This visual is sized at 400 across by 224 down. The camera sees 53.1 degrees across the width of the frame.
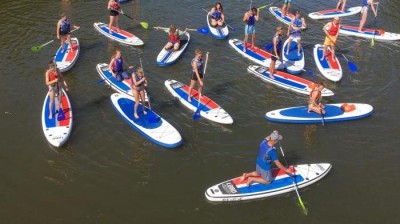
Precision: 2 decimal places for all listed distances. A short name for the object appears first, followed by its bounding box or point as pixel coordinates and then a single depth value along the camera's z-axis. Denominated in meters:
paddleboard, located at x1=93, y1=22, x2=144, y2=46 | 23.36
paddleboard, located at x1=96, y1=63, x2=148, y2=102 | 19.06
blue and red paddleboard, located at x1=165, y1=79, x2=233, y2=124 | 17.34
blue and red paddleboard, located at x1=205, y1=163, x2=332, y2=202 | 13.53
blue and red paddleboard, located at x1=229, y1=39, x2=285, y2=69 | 21.83
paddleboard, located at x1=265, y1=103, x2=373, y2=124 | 17.45
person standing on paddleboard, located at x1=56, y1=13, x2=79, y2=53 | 21.11
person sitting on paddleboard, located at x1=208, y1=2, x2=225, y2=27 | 24.94
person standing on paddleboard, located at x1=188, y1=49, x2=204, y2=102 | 17.39
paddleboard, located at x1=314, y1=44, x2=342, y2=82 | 20.64
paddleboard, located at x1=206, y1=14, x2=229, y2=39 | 24.42
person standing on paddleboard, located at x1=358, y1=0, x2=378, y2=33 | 24.97
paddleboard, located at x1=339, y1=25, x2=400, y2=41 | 24.89
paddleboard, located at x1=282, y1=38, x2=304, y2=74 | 21.05
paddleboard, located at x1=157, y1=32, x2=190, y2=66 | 21.53
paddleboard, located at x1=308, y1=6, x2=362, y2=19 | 27.58
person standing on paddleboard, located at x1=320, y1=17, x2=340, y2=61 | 21.17
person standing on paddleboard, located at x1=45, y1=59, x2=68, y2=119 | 16.12
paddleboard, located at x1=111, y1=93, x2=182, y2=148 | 15.86
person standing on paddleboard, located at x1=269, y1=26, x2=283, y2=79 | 19.62
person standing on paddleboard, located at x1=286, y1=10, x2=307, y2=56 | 22.25
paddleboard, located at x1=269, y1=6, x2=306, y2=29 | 27.02
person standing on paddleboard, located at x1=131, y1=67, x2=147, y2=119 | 16.47
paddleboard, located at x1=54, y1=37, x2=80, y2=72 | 20.59
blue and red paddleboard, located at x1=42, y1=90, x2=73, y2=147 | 15.52
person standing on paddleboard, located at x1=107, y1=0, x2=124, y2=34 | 23.77
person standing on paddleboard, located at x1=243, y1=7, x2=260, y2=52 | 22.02
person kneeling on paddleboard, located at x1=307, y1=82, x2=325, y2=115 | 17.42
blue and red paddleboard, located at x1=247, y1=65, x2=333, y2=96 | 19.48
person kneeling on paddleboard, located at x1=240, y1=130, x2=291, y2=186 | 12.90
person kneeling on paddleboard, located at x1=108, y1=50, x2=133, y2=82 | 18.71
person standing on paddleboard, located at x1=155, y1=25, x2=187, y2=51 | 22.28
